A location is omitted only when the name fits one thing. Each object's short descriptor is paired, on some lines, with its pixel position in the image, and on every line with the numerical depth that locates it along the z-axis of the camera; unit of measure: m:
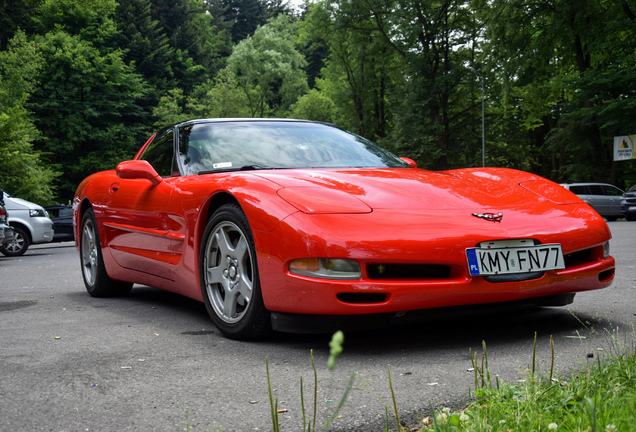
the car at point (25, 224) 15.24
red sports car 3.14
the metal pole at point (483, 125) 32.69
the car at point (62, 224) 19.53
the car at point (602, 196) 26.41
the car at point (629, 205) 24.09
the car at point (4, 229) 11.56
